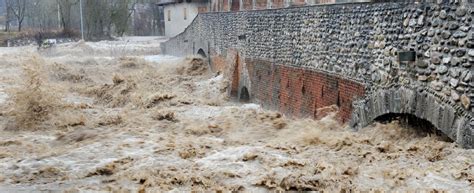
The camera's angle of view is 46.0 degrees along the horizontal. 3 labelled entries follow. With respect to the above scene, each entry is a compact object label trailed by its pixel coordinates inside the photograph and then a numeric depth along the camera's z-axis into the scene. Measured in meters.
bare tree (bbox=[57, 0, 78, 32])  51.31
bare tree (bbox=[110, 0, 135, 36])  53.09
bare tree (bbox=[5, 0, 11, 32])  54.65
